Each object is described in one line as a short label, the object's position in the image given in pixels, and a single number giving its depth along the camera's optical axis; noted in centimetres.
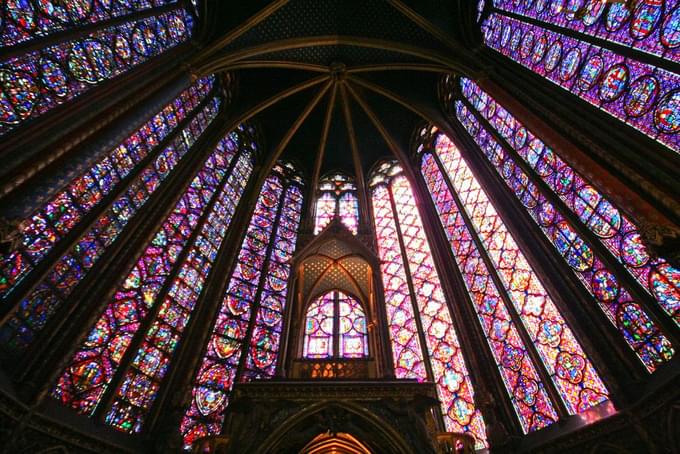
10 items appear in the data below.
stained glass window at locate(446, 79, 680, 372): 504
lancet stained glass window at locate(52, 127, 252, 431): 599
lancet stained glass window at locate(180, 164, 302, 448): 753
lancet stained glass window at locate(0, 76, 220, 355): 505
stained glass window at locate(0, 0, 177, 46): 512
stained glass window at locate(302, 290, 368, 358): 806
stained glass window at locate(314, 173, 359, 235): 1331
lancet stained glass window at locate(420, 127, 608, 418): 596
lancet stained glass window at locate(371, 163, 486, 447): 769
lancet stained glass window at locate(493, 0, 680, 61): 502
